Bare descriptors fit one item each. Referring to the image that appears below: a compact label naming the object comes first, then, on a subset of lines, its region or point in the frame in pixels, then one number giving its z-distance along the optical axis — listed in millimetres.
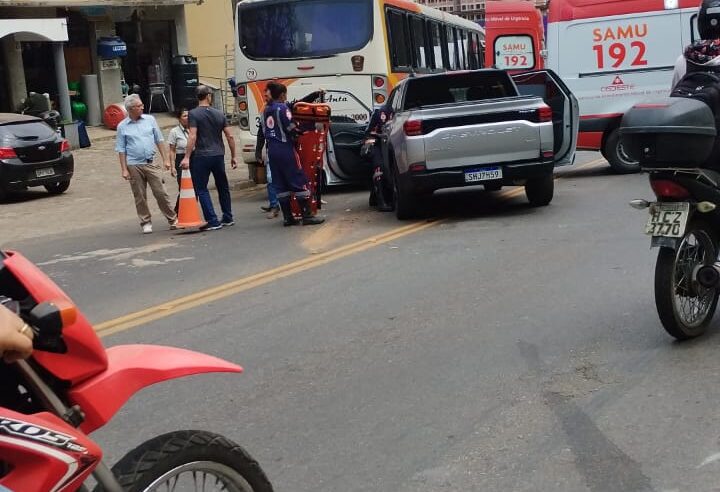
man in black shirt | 12477
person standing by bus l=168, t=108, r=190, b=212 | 13617
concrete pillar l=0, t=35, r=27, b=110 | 27422
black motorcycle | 5551
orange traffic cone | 12992
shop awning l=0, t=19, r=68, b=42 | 25109
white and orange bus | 16781
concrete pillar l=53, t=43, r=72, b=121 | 27125
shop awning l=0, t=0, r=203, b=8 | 26000
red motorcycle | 2434
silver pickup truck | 11414
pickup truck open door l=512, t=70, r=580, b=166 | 13000
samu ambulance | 14984
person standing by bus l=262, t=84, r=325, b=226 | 12289
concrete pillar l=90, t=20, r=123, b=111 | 30078
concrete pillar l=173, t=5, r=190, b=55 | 32281
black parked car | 17016
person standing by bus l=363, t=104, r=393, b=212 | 13156
